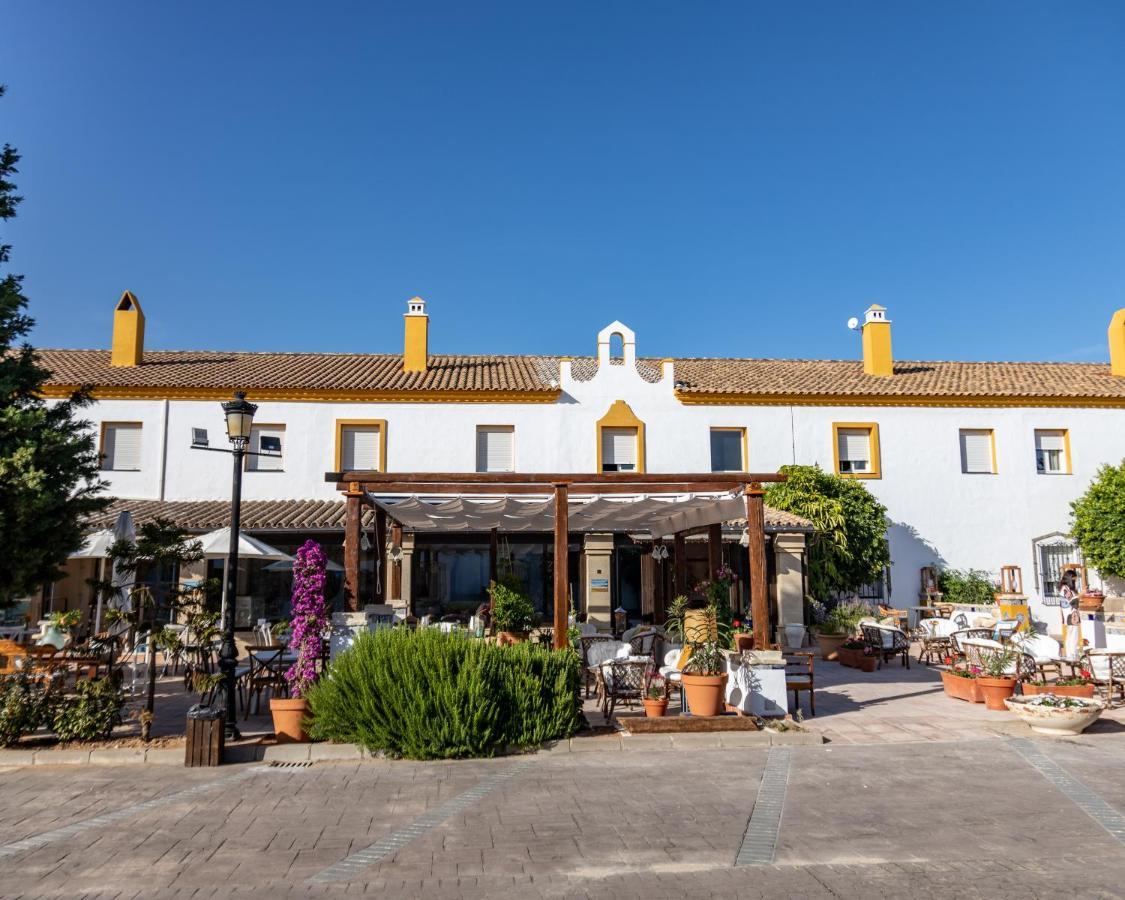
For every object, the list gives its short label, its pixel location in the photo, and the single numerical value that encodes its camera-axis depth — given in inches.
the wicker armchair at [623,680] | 369.1
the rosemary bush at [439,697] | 311.0
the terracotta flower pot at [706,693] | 358.0
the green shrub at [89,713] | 325.4
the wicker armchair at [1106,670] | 424.8
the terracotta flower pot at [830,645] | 621.9
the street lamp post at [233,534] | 344.2
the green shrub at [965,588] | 797.2
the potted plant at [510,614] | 496.7
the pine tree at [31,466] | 347.3
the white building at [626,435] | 793.6
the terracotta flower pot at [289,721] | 328.2
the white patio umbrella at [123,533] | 443.5
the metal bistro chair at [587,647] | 444.1
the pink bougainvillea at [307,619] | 342.0
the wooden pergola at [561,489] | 385.4
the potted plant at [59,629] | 422.9
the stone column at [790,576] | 724.0
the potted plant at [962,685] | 422.9
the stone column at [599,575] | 764.0
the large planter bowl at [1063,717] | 349.4
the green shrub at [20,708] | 320.5
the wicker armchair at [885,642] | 557.9
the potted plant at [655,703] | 362.3
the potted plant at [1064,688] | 390.1
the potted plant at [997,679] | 403.2
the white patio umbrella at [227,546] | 482.5
